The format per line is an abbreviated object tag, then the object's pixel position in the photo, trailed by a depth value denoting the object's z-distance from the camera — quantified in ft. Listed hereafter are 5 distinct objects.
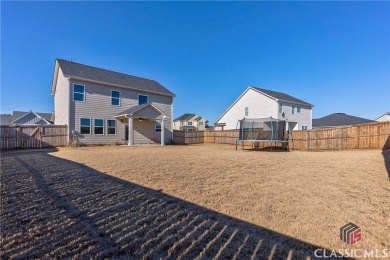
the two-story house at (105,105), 48.60
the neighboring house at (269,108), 81.15
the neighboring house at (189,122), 175.63
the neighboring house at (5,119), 112.57
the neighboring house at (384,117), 128.26
